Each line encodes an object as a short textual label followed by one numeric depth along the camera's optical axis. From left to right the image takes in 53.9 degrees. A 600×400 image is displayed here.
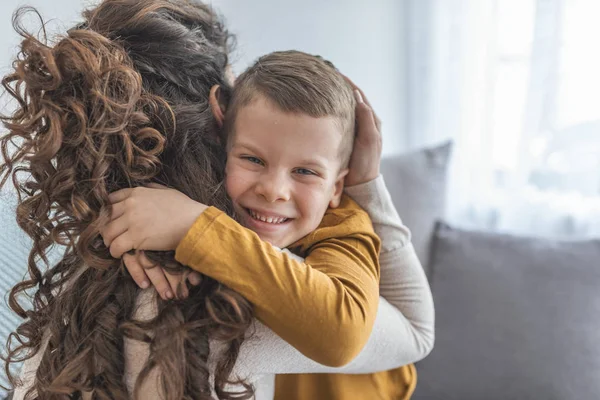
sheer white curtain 1.92
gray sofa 1.42
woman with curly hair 0.78
